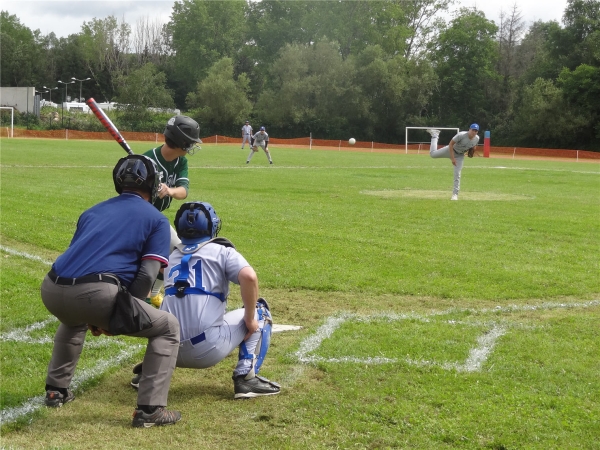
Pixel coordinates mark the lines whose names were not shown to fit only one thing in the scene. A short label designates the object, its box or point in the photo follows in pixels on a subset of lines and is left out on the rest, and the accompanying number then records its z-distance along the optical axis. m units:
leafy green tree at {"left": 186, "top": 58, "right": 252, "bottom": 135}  81.88
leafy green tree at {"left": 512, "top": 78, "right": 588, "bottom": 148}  65.00
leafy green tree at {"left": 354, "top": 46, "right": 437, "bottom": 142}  77.50
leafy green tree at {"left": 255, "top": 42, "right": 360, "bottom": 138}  79.31
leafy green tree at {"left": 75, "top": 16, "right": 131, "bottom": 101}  109.25
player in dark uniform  6.82
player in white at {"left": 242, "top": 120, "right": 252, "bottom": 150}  46.60
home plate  7.11
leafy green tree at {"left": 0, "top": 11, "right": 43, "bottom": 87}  107.56
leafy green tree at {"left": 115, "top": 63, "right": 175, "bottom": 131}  83.88
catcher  5.23
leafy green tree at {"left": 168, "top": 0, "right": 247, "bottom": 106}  105.69
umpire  4.61
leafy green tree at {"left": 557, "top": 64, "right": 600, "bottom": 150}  64.75
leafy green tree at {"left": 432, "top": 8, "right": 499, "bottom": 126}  78.94
